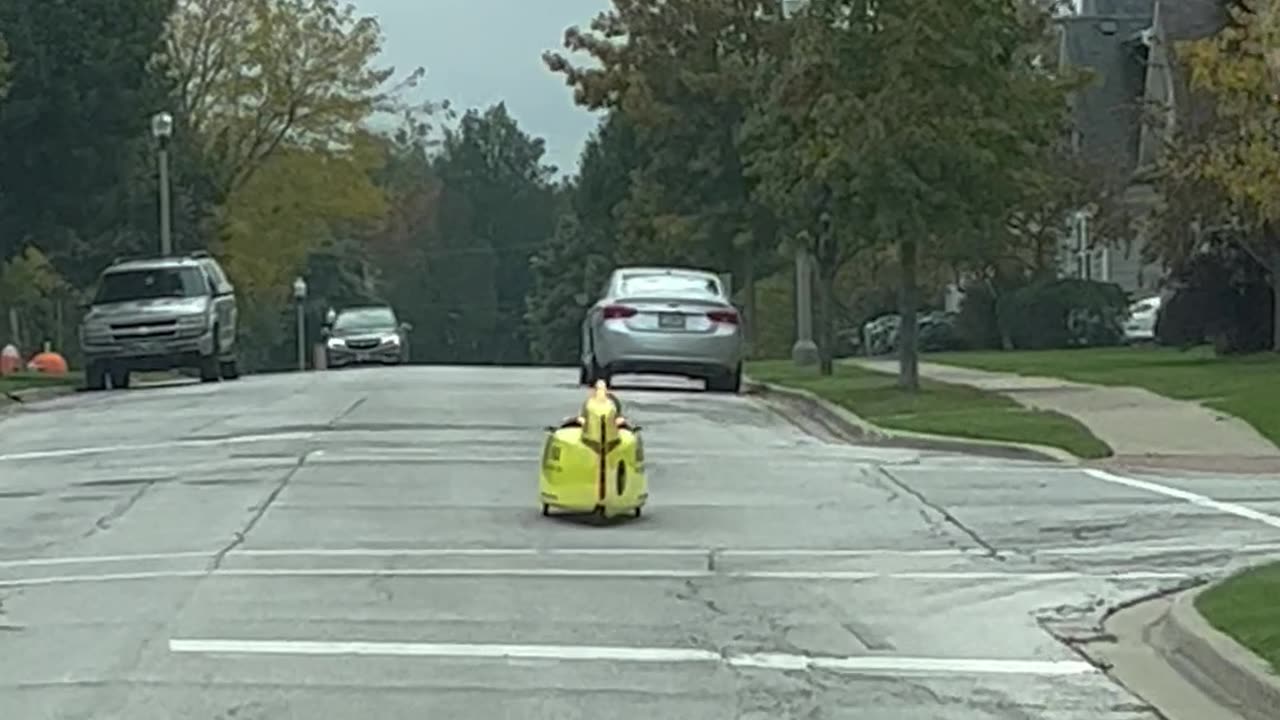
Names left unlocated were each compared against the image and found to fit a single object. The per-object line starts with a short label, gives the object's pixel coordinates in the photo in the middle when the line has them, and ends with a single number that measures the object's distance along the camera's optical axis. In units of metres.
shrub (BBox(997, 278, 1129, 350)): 50.28
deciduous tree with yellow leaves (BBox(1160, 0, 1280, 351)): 29.70
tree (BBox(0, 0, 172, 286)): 43.81
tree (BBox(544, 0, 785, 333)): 48.75
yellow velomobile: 16.88
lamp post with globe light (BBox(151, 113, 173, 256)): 43.78
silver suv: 36.88
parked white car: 51.09
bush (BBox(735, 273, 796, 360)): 66.44
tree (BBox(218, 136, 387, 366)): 67.06
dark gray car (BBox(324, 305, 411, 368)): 54.56
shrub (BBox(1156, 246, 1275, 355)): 37.47
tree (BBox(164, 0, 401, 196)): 64.69
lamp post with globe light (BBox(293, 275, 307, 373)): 73.47
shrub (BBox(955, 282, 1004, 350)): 53.97
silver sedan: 31.81
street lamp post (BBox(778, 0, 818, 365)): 43.97
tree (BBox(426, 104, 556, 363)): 116.31
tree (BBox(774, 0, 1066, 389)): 28.06
